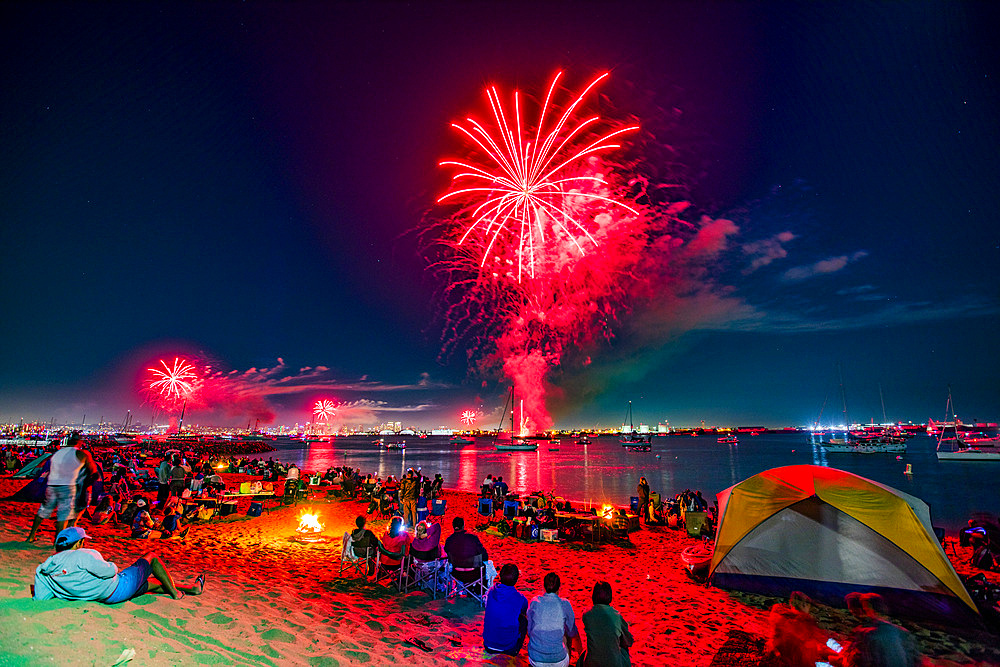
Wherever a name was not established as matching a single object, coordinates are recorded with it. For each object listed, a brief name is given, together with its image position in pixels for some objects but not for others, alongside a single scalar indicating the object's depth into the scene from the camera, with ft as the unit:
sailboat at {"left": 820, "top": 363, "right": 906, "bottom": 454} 333.62
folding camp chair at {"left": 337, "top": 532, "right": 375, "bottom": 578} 29.81
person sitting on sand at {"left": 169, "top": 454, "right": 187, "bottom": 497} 53.78
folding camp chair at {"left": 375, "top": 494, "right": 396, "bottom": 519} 49.98
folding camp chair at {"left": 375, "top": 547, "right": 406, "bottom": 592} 27.66
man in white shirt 26.37
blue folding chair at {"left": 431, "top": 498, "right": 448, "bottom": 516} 52.70
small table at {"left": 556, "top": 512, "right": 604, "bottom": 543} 42.80
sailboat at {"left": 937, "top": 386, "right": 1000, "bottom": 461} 244.01
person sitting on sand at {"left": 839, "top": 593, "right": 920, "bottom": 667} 15.81
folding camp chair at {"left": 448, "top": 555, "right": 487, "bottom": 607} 25.62
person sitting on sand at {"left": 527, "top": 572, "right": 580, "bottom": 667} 16.05
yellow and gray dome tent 25.88
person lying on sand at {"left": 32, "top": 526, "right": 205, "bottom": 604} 17.82
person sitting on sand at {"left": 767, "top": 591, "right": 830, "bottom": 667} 17.51
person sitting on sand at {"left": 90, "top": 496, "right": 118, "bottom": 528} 38.01
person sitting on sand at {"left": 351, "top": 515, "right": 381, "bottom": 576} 29.25
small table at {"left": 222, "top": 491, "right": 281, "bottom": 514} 55.47
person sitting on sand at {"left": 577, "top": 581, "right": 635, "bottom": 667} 15.28
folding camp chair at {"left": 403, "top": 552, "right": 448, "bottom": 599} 27.14
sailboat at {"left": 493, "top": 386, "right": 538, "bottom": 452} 410.93
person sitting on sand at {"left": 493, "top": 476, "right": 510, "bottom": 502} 67.31
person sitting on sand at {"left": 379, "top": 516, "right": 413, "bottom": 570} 28.25
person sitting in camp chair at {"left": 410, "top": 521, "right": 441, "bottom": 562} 27.48
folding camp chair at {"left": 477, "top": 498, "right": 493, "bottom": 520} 56.49
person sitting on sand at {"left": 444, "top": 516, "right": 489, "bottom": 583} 25.49
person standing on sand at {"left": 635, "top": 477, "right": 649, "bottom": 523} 53.06
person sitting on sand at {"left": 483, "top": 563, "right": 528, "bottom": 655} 18.95
